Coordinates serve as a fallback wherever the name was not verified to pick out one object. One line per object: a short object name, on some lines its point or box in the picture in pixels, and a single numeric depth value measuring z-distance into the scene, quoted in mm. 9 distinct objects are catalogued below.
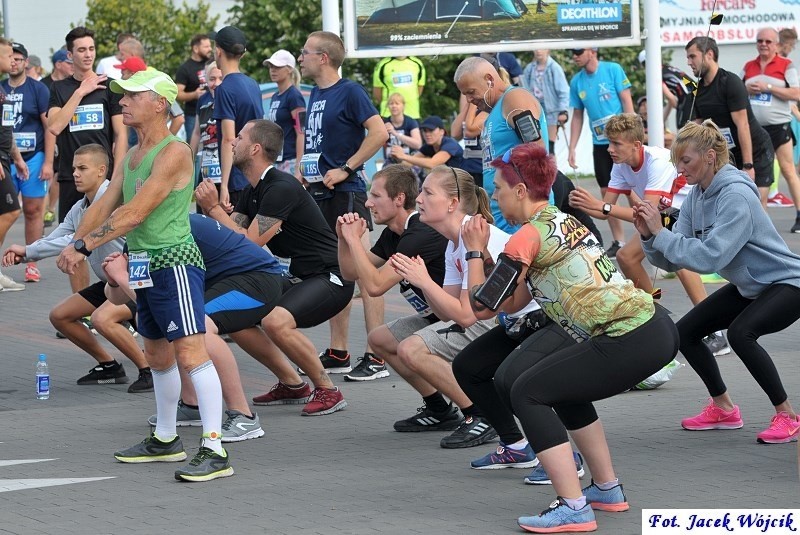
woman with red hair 9498
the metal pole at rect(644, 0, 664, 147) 21769
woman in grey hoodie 11807
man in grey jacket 15335
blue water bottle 15197
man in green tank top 11481
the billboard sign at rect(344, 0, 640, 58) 20396
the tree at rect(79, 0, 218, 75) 44675
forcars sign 52911
